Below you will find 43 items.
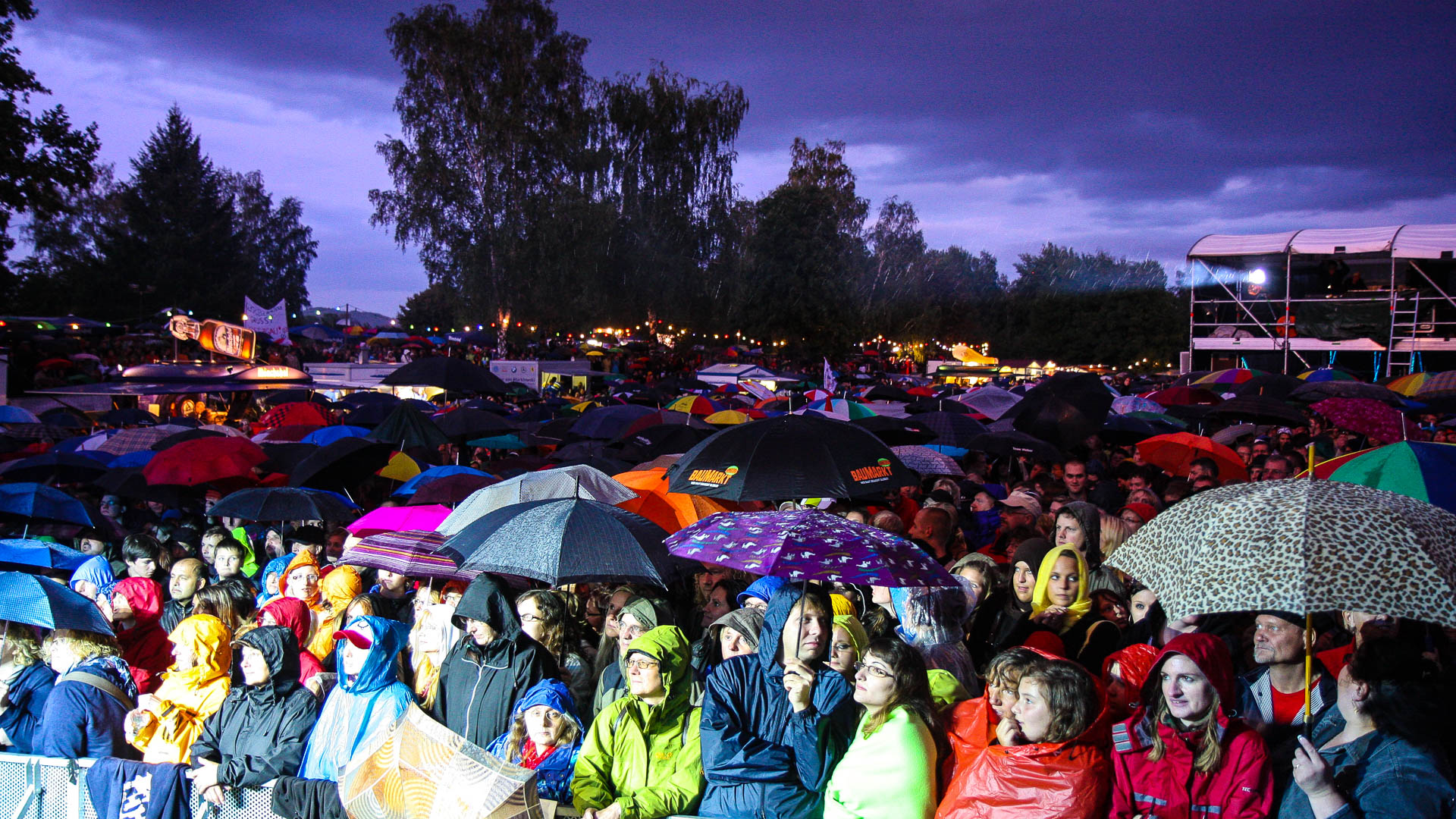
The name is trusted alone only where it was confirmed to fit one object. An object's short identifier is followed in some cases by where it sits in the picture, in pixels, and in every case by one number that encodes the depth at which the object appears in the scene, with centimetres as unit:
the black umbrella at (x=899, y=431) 1098
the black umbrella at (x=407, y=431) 1025
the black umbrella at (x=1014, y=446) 1028
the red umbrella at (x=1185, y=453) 939
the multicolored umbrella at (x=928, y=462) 928
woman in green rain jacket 350
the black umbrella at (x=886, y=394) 1842
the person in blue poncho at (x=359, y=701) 390
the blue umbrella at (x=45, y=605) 429
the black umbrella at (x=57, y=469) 942
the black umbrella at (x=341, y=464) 861
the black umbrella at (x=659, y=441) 1050
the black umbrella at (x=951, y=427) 1105
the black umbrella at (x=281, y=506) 740
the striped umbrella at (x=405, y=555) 521
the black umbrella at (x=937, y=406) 1423
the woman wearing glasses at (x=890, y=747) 316
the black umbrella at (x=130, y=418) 1543
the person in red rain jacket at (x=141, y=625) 529
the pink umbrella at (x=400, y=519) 688
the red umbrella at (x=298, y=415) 1430
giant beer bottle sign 2098
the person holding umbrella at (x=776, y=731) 338
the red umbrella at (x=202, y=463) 881
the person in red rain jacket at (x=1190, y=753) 282
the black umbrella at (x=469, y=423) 1233
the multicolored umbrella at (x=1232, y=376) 1919
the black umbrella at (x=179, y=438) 1056
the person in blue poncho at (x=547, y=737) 376
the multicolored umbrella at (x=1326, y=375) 1728
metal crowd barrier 395
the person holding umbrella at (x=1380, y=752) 264
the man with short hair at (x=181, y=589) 572
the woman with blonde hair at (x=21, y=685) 429
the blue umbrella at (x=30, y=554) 580
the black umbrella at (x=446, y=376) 1341
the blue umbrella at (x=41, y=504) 727
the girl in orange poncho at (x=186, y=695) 412
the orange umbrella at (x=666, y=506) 684
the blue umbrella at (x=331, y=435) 1116
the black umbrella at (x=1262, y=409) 1231
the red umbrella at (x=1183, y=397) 1611
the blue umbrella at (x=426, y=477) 837
